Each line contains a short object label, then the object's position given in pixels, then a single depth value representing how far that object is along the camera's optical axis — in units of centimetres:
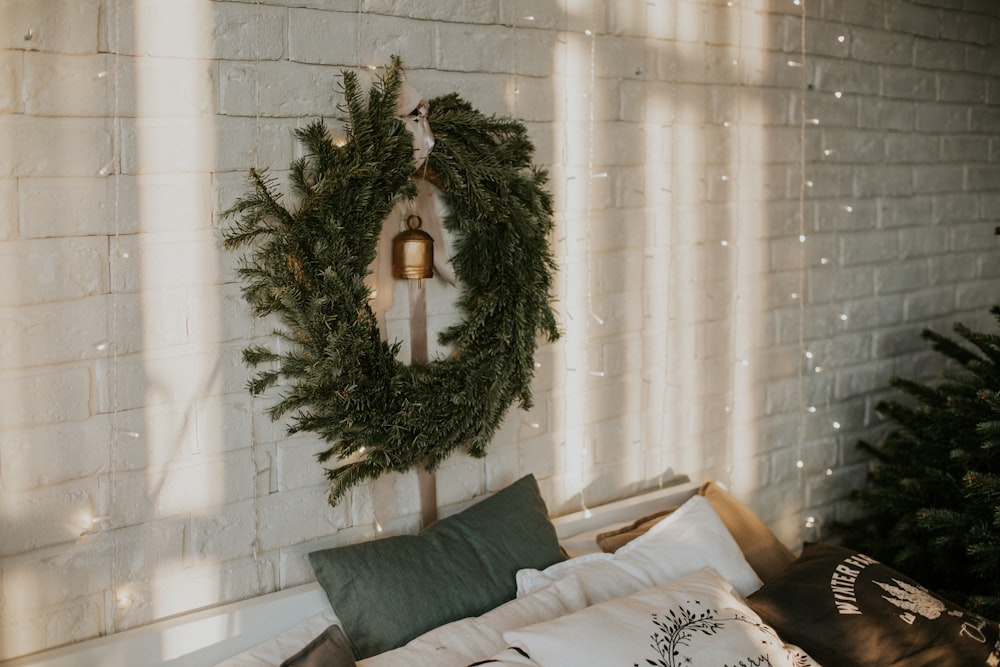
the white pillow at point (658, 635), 149
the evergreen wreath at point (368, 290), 164
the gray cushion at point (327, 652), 141
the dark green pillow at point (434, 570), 165
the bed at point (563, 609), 152
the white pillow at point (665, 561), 183
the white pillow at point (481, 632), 155
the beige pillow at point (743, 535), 208
